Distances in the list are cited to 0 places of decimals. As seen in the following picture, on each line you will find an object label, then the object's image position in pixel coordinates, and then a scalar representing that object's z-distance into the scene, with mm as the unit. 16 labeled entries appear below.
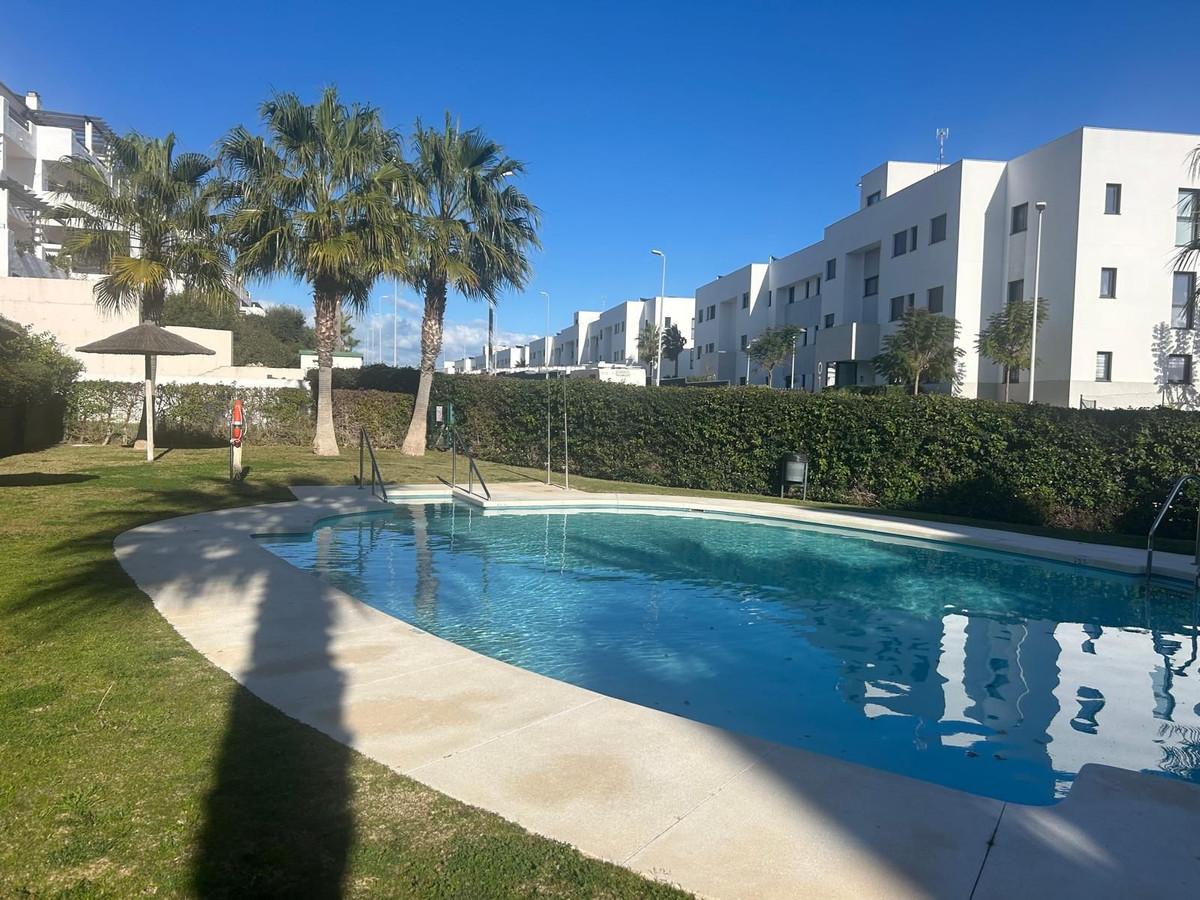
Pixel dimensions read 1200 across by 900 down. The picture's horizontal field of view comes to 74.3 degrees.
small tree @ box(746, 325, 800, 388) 45250
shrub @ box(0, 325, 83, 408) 17812
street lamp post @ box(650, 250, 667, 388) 51666
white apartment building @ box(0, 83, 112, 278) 43875
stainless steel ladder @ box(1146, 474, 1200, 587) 9672
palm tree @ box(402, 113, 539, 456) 20812
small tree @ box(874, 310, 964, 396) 31047
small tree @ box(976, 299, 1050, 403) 28844
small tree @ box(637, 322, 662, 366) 73125
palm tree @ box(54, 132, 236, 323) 19203
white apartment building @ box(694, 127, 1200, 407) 28469
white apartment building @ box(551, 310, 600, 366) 105438
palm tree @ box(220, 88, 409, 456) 18891
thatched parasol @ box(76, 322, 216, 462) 16938
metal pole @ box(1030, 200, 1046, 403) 27672
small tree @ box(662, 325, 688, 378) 71312
